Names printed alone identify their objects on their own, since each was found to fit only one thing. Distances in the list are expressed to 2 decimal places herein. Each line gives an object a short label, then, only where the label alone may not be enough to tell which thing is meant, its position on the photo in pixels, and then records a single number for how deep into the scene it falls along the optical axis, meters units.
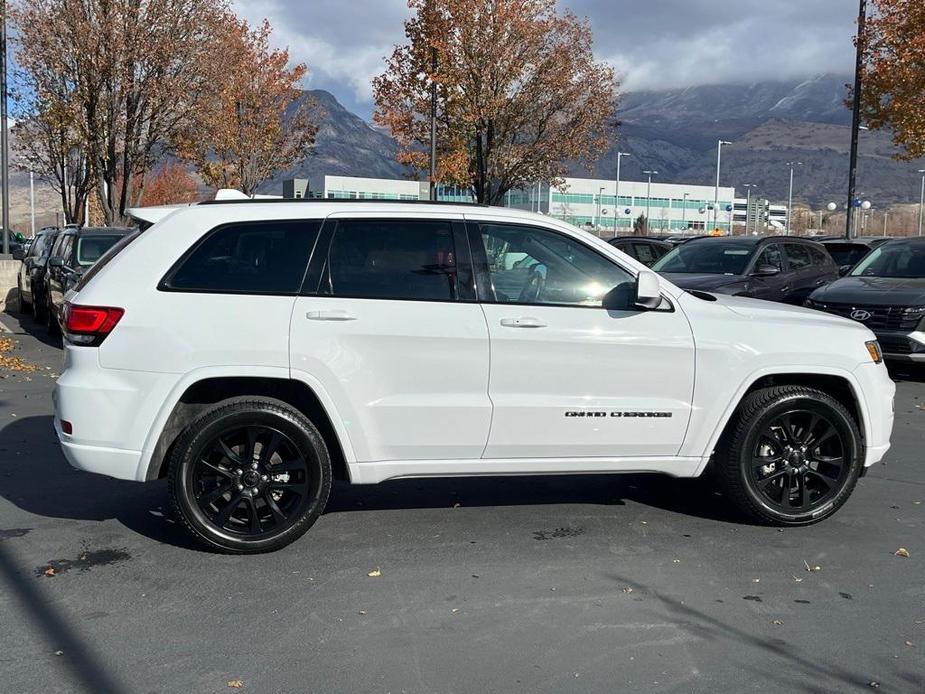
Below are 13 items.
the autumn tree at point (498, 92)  25.22
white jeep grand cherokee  4.86
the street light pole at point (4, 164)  21.03
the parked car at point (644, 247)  21.34
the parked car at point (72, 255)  13.63
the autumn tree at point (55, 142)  21.70
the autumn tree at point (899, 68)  21.75
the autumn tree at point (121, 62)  20.42
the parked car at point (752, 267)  13.06
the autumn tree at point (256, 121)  31.14
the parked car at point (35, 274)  16.53
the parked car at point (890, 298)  10.95
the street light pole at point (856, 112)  22.94
